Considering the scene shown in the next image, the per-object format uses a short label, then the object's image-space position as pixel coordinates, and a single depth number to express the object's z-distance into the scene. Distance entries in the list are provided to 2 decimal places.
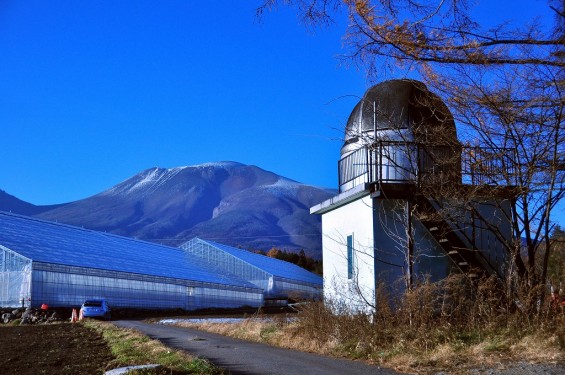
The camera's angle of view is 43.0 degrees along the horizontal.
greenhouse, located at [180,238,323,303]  68.75
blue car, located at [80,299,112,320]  40.56
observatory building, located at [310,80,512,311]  16.05
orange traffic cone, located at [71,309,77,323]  38.59
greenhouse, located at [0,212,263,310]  41.56
